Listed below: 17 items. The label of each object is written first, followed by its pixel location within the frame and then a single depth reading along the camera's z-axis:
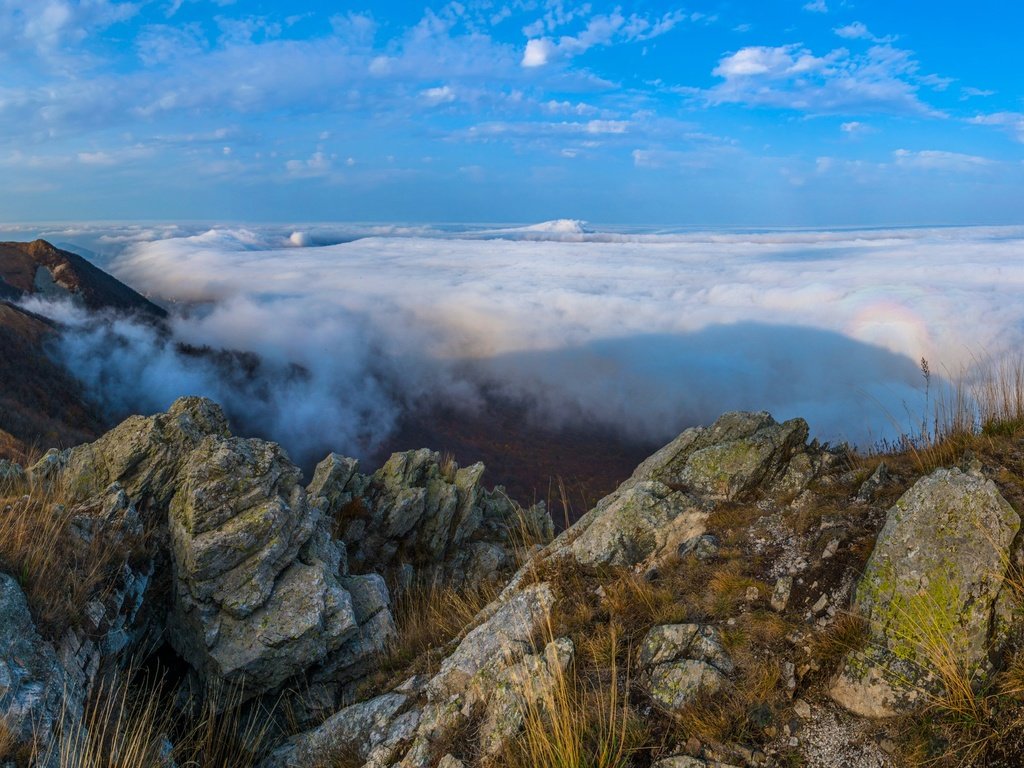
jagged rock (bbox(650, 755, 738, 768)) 4.57
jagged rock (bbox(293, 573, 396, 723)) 7.85
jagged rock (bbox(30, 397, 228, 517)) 9.96
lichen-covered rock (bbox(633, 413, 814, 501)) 8.27
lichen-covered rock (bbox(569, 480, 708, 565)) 7.62
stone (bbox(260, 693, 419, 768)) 5.89
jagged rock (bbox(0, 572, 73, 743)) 4.80
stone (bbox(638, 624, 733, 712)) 5.16
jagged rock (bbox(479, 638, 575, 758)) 5.14
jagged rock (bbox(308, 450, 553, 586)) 13.20
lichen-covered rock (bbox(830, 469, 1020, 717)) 4.73
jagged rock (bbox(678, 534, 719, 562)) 6.93
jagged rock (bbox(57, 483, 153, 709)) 6.25
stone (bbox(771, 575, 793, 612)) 5.76
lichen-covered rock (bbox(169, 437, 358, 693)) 7.84
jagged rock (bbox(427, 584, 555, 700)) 6.08
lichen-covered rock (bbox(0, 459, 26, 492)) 9.68
